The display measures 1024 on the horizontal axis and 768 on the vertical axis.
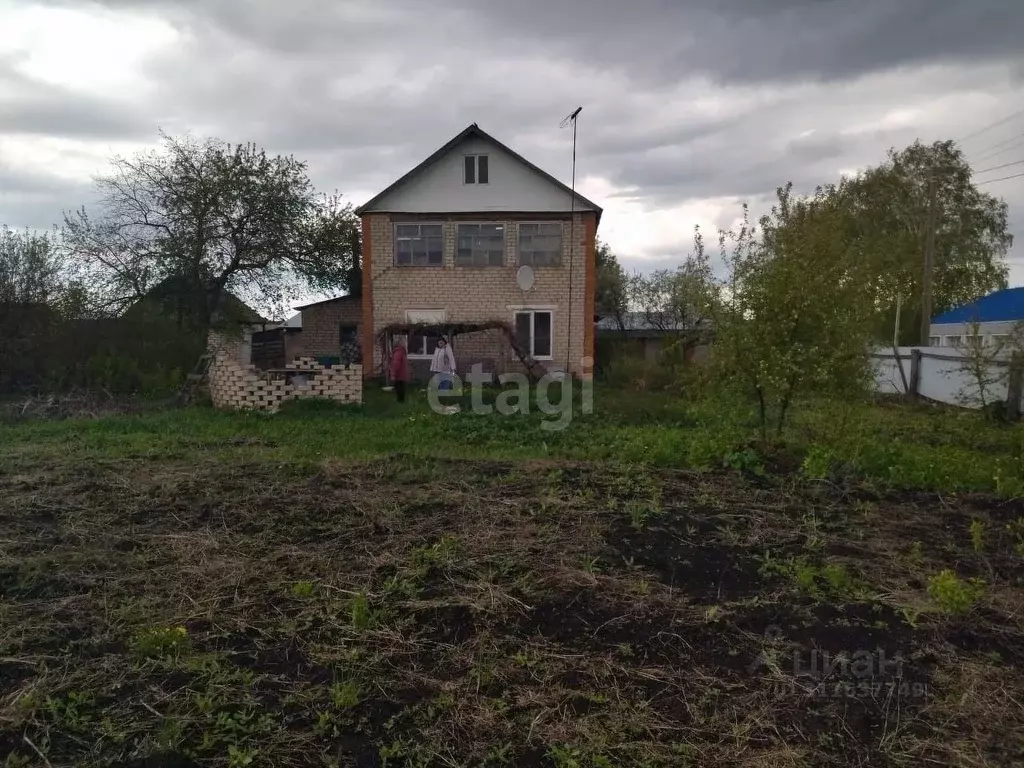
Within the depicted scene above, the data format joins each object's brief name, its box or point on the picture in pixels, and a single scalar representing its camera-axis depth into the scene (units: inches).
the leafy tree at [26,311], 530.0
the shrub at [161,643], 138.3
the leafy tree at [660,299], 1043.2
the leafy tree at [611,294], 1144.2
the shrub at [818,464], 281.7
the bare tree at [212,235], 734.5
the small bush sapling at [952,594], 155.2
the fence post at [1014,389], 451.5
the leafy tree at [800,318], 297.7
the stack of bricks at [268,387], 480.7
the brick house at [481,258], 688.4
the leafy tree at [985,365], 458.3
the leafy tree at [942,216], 1125.7
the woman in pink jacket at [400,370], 538.0
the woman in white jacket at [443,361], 563.8
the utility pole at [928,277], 874.8
